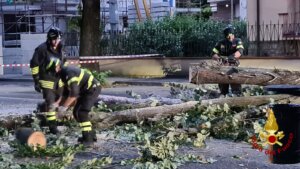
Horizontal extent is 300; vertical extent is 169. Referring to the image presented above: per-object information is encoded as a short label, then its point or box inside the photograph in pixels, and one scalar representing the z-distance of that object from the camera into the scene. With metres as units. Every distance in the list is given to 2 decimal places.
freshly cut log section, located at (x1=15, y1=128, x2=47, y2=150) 8.65
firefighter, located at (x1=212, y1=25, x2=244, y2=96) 14.23
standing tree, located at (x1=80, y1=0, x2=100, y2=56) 21.94
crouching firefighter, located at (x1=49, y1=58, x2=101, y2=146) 8.84
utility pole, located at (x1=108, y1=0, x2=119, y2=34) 26.90
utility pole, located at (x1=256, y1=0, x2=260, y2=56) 22.72
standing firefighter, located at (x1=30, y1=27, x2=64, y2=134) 10.51
